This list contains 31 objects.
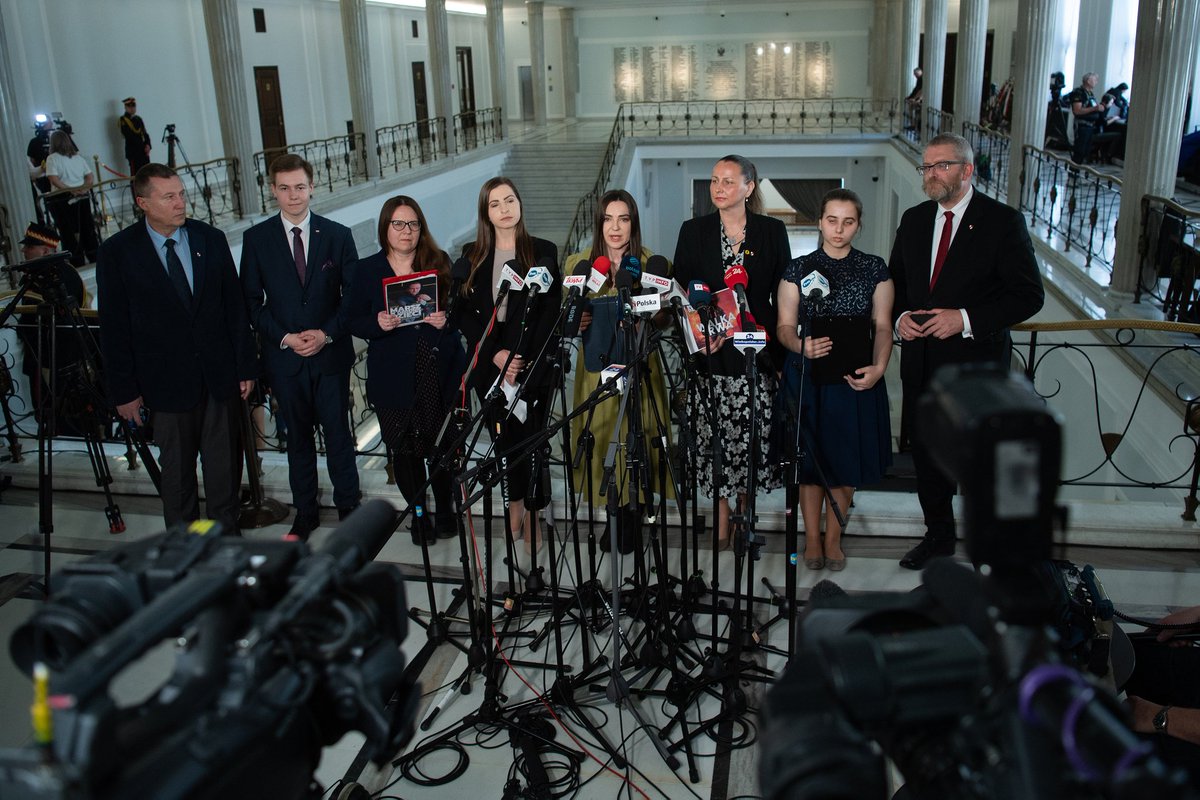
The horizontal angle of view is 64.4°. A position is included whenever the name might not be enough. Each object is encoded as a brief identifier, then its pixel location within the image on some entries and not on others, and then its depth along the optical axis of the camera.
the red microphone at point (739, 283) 3.15
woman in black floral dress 3.75
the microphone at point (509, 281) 3.01
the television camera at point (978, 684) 0.95
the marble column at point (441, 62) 18.03
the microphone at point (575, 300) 2.77
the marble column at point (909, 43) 19.38
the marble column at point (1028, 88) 10.09
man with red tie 3.49
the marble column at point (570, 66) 26.16
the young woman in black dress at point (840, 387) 3.61
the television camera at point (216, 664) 0.96
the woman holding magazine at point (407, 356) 3.96
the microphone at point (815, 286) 3.04
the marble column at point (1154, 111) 6.67
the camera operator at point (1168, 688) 2.33
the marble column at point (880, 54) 23.66
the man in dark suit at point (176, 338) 3.78
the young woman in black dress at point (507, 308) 3.66
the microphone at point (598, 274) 2.89
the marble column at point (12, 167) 8.67
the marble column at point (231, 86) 11.96
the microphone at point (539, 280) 3.01
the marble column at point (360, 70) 15.55
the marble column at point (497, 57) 20.84
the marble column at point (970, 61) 12.99
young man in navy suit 4.05
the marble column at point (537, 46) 23.61
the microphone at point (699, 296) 2.94
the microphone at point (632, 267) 2.87
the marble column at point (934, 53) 15.16
